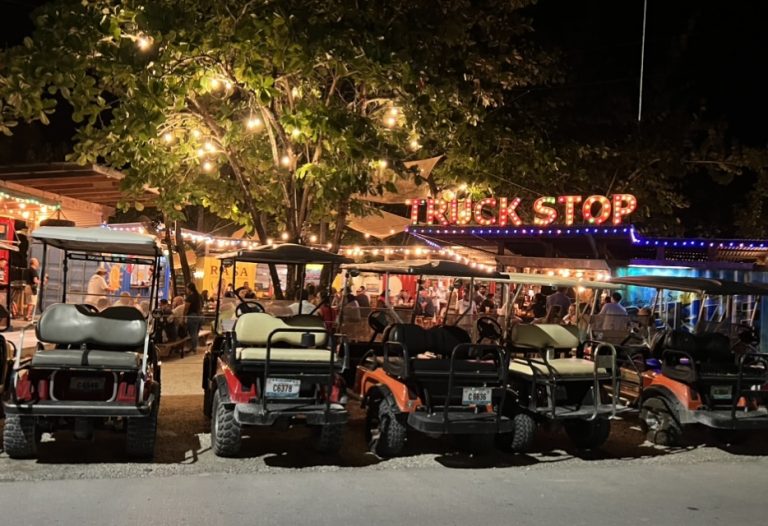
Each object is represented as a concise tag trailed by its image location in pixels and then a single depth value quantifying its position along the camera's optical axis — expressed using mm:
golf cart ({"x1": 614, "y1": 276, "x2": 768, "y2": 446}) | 7637
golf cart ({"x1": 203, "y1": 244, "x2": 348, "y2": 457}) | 6297
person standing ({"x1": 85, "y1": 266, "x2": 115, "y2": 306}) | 11955
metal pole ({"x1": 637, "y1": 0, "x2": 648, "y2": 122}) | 19647
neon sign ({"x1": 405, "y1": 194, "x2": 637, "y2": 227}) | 17312
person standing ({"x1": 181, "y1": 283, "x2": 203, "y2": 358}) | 14586
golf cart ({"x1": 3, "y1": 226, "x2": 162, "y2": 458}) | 5848
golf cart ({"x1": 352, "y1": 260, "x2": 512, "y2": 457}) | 6523
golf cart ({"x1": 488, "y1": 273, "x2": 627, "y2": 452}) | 7098
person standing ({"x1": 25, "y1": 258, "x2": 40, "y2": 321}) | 13638
